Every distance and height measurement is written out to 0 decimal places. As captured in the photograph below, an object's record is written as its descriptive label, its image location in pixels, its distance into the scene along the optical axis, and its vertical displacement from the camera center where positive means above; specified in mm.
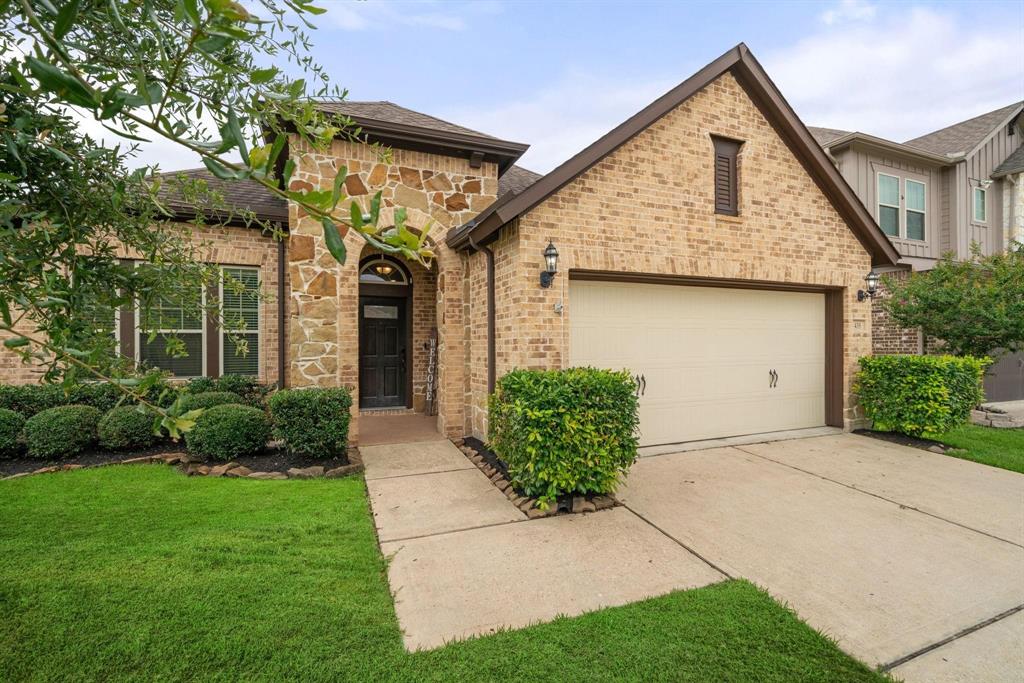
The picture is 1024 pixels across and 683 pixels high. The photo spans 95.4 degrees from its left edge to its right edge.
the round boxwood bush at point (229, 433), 5797 -1183
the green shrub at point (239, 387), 7555 -778
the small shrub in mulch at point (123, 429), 6078 -1163
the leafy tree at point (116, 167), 1016 +600
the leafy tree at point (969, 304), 7961 +568
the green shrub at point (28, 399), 6562 -817
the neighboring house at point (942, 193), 11445 +3741
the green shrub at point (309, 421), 5754 -1015
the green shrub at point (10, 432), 5887 -1157
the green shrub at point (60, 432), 5848 -1158
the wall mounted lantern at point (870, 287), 7680 +808
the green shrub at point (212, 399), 6621 -869
